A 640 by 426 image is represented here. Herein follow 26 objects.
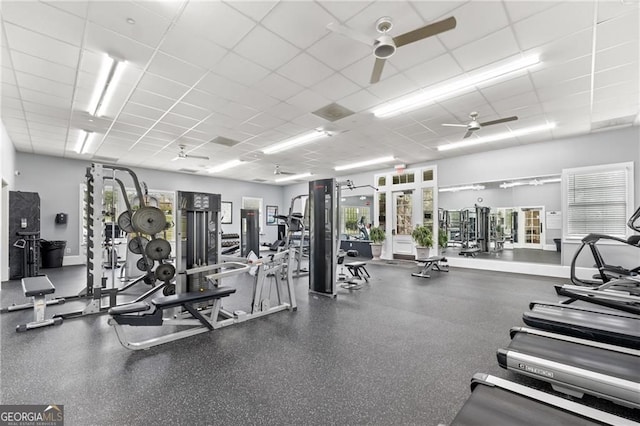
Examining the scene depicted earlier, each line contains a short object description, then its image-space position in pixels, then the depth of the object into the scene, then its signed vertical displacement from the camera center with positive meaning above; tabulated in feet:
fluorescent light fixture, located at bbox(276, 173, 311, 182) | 36.22 +5.43
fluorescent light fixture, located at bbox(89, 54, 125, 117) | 11.44 +6.28
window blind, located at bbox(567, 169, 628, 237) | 19.06 +0.88
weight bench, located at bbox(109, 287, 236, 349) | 8.76 -3.27
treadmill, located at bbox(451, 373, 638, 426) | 4.62 -3.46
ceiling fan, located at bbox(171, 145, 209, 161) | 23.81 +5.73
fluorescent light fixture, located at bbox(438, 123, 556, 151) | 19.12 +5.98
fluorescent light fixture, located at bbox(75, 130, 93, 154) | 19.90 +5.97
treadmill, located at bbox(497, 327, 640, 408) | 5.72 -3.49
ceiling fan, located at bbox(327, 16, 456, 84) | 7.61 +5.25
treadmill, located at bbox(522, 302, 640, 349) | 7.50 -3.26
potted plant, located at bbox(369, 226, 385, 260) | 31.04 -2.72
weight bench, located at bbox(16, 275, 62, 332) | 10.80 -3.58
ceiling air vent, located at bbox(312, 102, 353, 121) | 15.74 +6.17
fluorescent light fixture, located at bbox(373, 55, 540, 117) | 11.61 +6.26
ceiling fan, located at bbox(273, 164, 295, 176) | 31.48 +5.45
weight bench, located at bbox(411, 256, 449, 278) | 21.39 -4.49
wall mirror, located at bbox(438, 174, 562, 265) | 30.19 -0.64
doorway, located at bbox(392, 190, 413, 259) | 30.35 -0.91
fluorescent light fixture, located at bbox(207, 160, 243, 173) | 29.11 +5.68
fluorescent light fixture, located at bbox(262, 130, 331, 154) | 20.36 +5.99
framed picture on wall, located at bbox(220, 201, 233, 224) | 38.29 +0.64
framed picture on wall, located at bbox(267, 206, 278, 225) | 44.06 +0.54
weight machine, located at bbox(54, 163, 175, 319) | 12.41 -1.08
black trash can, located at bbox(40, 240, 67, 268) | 24.81 -3.20
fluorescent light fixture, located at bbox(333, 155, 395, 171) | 27.81 +5.72
